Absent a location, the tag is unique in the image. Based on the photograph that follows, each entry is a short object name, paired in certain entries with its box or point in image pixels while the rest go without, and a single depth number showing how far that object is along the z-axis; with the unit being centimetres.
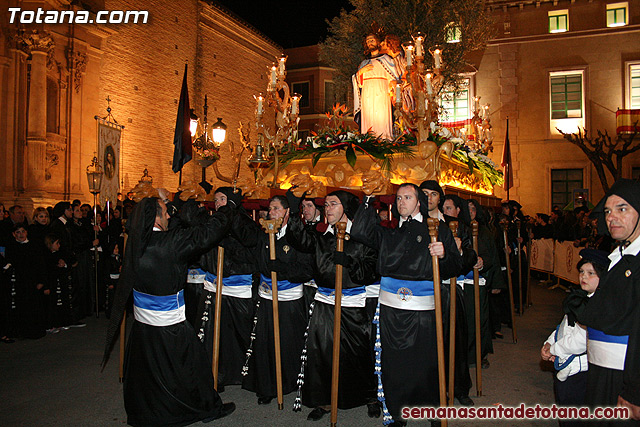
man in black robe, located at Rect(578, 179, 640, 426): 255
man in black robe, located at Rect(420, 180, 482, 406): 480
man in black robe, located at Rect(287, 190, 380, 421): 466
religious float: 777
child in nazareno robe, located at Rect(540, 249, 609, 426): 331
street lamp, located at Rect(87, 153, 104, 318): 953
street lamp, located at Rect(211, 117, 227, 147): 1199
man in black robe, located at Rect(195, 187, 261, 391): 545
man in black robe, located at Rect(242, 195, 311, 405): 502
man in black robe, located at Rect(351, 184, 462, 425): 412
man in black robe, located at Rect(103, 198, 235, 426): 412
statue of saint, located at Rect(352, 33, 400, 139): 923
